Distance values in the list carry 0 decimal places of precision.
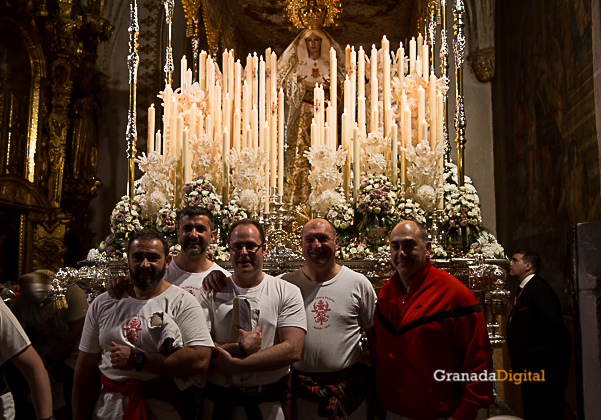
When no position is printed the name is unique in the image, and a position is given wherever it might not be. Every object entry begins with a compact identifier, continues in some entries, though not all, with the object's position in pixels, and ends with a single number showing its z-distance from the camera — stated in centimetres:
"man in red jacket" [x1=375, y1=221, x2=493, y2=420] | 239
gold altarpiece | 675
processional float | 454
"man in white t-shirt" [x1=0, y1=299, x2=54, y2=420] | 221
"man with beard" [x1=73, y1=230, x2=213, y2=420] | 226
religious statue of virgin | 614
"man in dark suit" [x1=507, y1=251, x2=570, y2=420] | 434
